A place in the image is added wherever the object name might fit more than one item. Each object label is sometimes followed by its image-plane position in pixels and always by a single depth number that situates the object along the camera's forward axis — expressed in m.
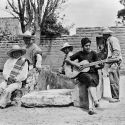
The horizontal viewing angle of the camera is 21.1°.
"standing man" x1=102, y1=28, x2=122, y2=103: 7.10
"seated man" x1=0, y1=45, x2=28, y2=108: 7.20
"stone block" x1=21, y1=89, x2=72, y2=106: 6.77
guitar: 6.44
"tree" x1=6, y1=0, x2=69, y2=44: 14.04
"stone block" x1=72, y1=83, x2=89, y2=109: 6.81
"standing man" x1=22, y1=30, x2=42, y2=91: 7.80
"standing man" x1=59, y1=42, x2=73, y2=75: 9.30
